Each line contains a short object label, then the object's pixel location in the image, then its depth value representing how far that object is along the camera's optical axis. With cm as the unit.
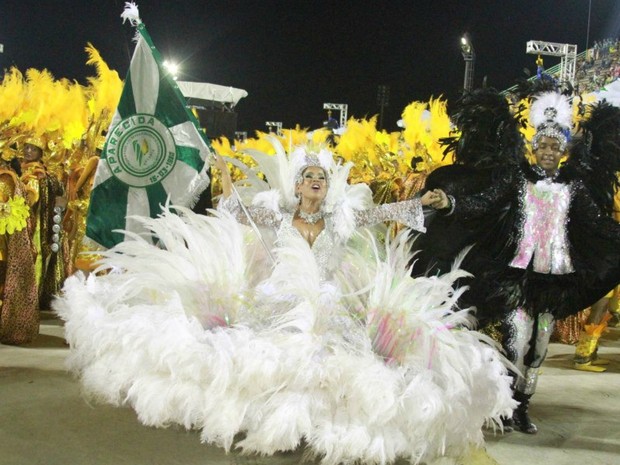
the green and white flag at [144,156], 478
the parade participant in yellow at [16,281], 582
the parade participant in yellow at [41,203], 664
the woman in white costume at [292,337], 285
